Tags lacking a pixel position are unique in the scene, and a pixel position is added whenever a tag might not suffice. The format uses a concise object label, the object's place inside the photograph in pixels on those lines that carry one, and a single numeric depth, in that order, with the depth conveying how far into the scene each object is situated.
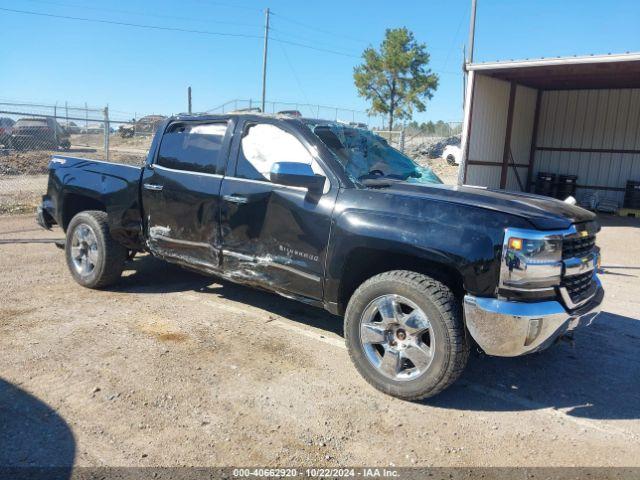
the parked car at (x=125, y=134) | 26.90
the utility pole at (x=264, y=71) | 36.09
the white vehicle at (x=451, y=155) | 26.93
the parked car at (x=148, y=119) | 25.54
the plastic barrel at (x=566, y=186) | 17.31
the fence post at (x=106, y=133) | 13.06
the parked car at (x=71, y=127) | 26.49
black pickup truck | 3.26
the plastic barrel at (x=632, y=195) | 16.20
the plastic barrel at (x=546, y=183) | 17.64
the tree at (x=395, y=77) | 36.94
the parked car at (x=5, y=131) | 18.34
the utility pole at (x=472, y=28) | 18.67
